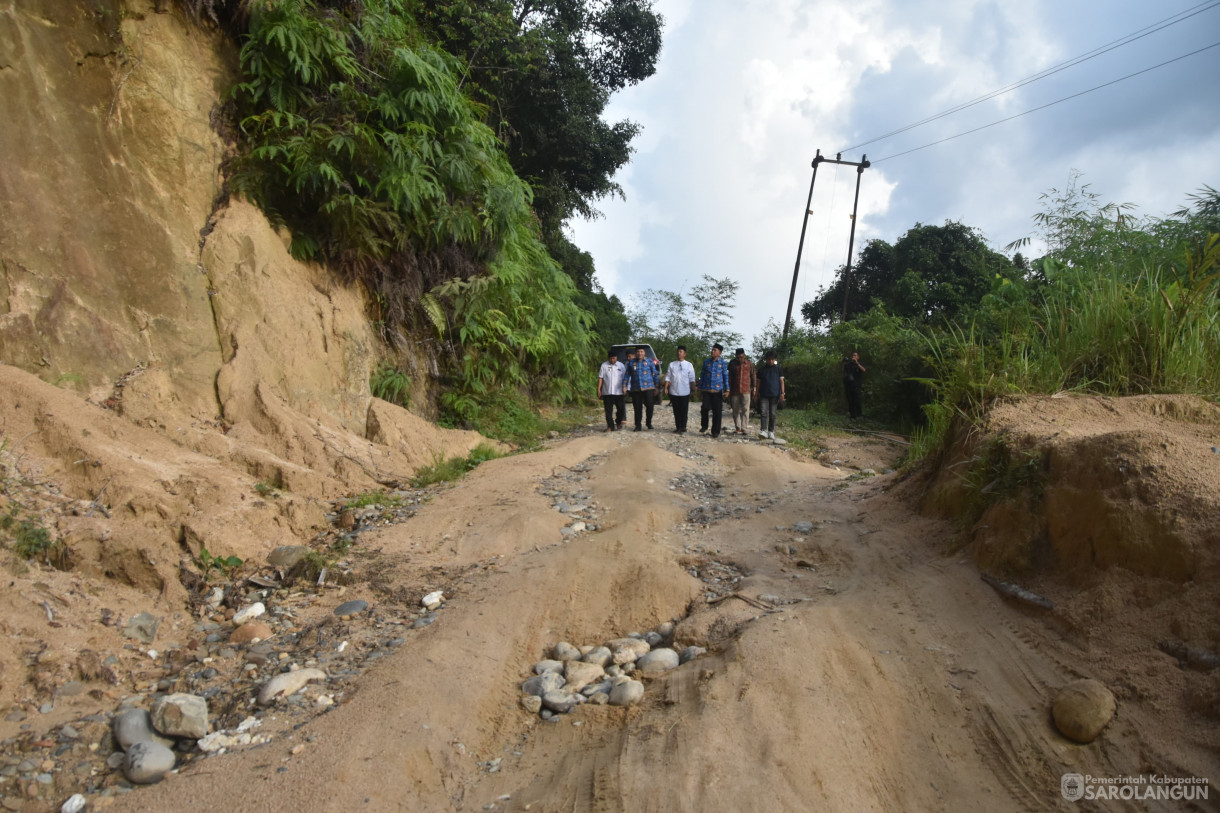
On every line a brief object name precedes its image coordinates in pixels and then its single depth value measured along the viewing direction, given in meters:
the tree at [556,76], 14.48
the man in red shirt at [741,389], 12.93
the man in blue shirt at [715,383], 12.50
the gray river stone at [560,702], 3.72
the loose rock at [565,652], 4.26
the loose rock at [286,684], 3.72
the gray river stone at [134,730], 3.33
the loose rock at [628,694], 3.71
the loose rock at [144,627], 4.17
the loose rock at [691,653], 4.14
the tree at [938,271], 25.72
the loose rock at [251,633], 4.38
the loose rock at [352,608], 4.73
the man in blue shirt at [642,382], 13.18
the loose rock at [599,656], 4.19
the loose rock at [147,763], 3.13
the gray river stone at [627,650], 4.20
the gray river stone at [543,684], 3.90
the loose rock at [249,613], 4.62
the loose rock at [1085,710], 3.10
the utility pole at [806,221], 27.56
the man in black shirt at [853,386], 16.98
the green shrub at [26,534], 4.20
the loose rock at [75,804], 2.93
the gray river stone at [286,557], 5.34
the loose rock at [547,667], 4.10
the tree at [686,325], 31.48
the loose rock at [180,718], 3.41
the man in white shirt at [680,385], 12.81
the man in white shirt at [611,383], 12.70
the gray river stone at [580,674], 3.95
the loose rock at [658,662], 4.04
